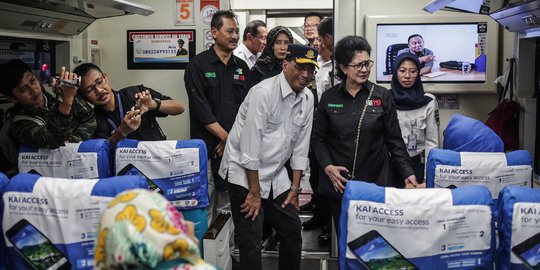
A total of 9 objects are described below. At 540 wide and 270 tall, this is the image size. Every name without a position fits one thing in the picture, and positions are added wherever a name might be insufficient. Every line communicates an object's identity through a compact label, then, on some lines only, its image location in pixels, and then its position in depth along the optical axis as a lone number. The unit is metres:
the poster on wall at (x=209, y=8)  4.52
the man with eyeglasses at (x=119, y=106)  3.22
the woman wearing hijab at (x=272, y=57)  4.32
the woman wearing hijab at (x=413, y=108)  3.50
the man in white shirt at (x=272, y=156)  2.92
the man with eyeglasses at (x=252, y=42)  4.79
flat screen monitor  4.34
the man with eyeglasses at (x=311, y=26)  5.15
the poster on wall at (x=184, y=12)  4.54
